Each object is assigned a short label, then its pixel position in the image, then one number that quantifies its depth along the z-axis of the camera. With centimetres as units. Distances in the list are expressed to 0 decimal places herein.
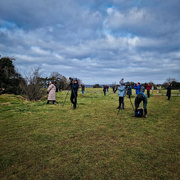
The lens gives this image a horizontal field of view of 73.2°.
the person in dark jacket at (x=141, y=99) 730
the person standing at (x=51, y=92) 1160
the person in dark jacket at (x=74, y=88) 940
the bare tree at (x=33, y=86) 1325
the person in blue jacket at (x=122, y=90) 871
